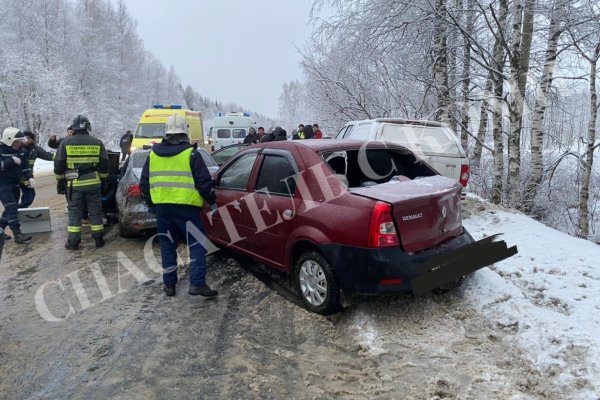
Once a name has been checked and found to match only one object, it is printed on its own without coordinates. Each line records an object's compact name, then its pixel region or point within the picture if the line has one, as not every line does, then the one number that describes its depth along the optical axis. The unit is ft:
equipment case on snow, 22.76
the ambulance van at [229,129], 79.15
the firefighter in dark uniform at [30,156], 23.28
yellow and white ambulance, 47.98
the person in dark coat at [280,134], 44.03
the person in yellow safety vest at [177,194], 14.42
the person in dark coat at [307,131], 42.10
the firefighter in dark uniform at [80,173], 20.25
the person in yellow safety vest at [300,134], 45.56
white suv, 22.97
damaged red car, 11.29
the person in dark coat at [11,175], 21.27
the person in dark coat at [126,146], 43.43
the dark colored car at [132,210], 20.65
